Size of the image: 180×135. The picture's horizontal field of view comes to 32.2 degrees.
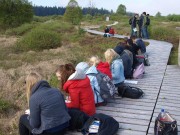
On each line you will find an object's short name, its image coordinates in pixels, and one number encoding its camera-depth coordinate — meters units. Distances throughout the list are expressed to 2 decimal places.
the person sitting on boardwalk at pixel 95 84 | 6.02
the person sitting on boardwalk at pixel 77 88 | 5.15
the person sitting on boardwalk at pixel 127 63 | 8.27
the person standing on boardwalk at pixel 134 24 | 20.16
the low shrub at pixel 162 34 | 20.58
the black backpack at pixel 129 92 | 6.75
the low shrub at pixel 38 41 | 18.84
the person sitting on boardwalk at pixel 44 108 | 4.34
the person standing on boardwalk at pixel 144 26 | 19.91
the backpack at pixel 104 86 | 6.07
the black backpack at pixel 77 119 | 4.91
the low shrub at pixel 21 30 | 29.43
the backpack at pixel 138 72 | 8.68
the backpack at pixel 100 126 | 4.71
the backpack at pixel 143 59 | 10.41
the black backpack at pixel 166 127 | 4.44
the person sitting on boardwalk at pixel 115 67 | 7.20
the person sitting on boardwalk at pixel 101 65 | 6.65
